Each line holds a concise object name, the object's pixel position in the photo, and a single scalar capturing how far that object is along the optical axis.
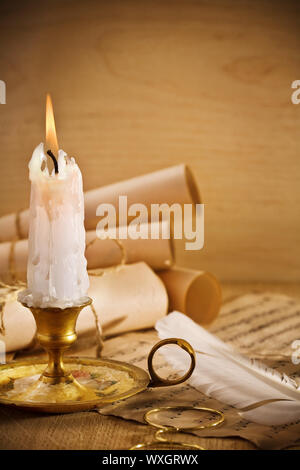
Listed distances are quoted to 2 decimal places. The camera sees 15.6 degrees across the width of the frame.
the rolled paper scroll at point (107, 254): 1.10
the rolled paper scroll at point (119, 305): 0.95
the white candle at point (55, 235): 0.77
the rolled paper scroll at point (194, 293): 1.11
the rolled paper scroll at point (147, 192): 1.15
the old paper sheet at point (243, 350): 0.75
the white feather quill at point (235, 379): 0.79
